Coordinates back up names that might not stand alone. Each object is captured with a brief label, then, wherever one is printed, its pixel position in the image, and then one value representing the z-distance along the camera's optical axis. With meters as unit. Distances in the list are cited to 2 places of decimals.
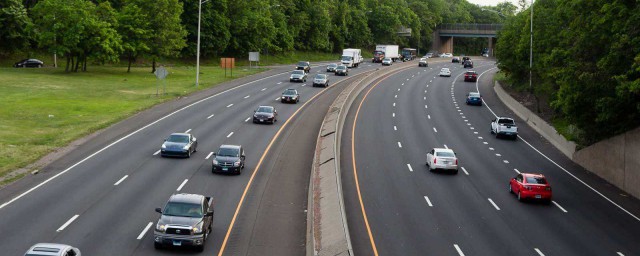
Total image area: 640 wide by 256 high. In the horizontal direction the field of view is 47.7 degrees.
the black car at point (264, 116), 54.72
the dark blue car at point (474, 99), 75.06
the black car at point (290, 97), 67.81
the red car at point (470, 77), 100.81
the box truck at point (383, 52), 140.50
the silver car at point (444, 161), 41.47
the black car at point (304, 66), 103.12
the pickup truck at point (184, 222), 23.92
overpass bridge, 190.75
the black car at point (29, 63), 90.50
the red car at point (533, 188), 35.06
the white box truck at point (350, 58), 117.81
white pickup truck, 55.38
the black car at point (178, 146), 40.69
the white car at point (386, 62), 127.69
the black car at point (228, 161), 37.03
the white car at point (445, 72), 108.56
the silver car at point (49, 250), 19.06
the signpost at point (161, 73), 61.14
